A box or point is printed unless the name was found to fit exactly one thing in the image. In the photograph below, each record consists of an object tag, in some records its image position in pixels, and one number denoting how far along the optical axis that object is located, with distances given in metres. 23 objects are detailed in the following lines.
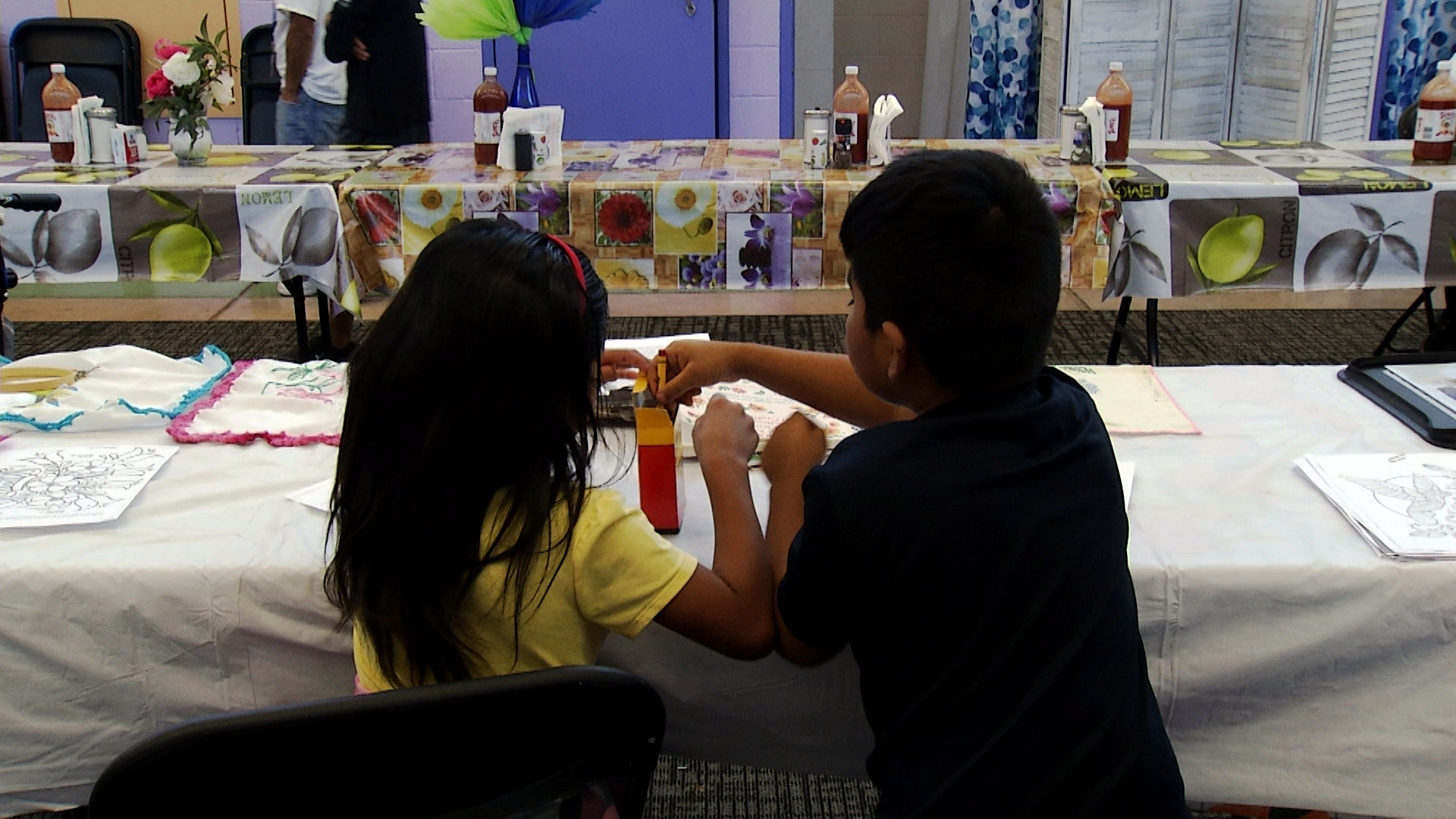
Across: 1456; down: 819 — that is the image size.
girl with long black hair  0.96
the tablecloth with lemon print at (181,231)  2.72
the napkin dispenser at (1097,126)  2.79
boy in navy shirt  0.91
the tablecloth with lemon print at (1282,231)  2.62
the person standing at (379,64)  3.63
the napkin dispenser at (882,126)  2.81
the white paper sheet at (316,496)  1.31
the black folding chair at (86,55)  4.36
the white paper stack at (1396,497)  1.19
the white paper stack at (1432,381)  1.50
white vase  2.95
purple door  4.64
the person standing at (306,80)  3.68
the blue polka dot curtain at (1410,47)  4.18
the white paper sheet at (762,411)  1.48
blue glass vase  2.95
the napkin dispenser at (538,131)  2.77
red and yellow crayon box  1.21
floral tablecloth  2.66
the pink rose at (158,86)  2.98
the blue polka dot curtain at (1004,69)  4.93
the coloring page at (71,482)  1.26
